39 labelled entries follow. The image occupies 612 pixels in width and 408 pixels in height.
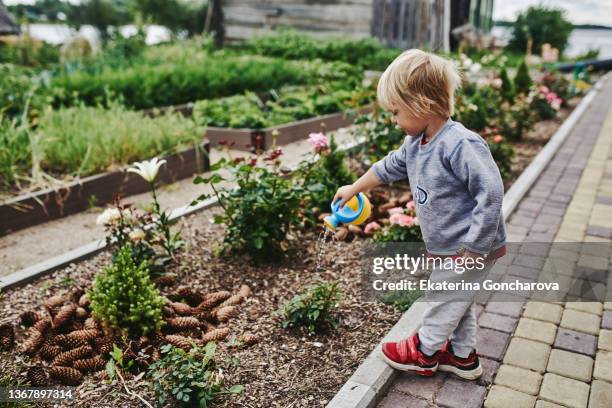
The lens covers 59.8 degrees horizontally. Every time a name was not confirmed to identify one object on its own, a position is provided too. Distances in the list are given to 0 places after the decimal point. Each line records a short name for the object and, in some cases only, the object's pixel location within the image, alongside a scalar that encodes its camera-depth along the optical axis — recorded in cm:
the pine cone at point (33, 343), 284
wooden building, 1416
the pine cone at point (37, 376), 260
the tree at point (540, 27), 2022
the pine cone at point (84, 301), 323
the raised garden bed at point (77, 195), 451
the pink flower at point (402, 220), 375
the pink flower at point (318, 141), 399
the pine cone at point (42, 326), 296
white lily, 338
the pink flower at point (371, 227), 419
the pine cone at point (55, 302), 316
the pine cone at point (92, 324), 299
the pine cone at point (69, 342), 287
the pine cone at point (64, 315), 303
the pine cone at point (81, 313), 314
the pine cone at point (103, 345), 281
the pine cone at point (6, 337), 284
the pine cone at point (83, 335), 289
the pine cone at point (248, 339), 289
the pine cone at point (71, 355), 271
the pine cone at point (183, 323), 302
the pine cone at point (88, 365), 269
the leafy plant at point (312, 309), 297
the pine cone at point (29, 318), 308
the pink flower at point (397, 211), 395
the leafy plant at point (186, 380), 233
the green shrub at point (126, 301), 289
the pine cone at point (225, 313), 313
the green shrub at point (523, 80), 979
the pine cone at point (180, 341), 282
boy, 220
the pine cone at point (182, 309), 317
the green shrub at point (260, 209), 362
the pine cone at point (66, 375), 261
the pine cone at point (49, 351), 281
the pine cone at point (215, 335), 291
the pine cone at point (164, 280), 349
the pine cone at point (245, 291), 338
